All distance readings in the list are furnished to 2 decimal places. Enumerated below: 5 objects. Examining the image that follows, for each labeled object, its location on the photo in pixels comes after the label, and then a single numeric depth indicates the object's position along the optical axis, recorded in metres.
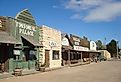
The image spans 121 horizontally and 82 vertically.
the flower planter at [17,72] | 8.04
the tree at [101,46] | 41.05
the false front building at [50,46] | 11.90
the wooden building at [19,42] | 8.77
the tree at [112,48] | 44.52
